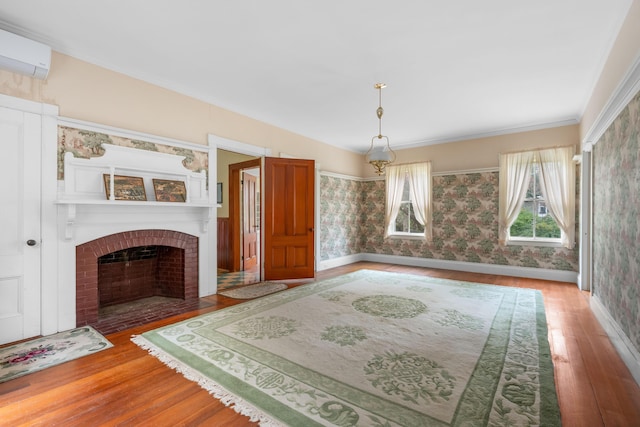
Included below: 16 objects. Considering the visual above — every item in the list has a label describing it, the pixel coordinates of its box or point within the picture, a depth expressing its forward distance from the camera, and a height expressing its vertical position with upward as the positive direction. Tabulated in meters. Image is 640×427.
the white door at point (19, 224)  2.79 -0.11
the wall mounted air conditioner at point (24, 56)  2.63 +1.40
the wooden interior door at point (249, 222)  6.60 -0.24
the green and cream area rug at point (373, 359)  1.85 -1.21
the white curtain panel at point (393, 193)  7.23 +0.45
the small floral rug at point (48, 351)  2.34 -1.20
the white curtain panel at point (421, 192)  6.77 +0.45
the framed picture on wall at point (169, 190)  3.73 +0.27
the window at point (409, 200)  6.81 +0.26
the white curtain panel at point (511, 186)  5.69 +0.50
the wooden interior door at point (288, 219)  5.34 -0.13
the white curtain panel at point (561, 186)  5.26 +0.46
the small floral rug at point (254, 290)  4.42 -1.22
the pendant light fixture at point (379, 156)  4.05 +0.76
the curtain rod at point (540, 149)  5.26 +1.15
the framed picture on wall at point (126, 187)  3.34 +0.28
